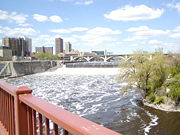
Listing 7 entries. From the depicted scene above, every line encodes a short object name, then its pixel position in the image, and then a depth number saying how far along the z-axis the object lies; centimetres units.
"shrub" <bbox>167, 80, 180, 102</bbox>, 2053
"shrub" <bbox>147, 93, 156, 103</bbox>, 2207
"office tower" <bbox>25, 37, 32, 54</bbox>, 14134
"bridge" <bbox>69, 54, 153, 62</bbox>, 9006
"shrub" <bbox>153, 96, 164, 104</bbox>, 2114
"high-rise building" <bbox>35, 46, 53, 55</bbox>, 18875
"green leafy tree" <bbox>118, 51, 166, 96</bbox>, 2317
